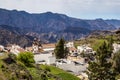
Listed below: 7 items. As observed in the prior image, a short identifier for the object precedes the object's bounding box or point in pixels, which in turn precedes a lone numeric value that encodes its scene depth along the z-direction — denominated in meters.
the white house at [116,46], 158.32
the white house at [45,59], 104.95
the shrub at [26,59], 47.58
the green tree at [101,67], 46.86
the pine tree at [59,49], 110.69
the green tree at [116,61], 92.56
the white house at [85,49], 175.18
